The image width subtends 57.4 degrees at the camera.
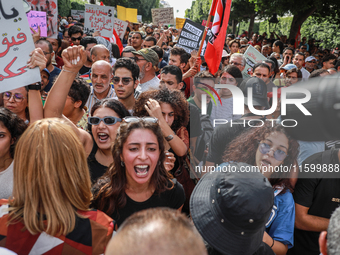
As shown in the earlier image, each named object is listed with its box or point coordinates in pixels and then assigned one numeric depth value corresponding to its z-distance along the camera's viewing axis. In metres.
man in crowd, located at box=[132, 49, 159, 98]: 4.90
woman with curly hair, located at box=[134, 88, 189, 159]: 2.95
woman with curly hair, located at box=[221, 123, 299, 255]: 2.24
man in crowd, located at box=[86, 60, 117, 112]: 4.03
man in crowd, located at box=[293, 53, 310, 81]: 7.46
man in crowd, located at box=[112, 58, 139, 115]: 3.87
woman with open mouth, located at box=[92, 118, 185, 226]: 2.18
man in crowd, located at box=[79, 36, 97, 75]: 6.09
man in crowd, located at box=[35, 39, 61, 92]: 5.02
